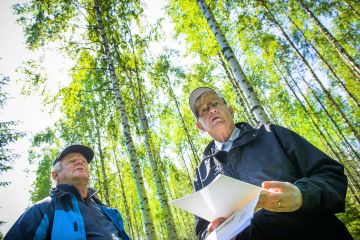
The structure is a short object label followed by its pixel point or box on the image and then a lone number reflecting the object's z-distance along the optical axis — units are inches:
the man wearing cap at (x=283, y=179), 45.2
